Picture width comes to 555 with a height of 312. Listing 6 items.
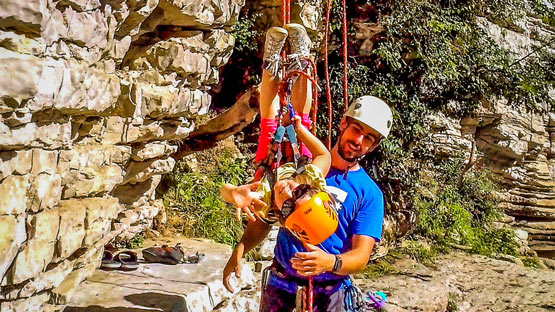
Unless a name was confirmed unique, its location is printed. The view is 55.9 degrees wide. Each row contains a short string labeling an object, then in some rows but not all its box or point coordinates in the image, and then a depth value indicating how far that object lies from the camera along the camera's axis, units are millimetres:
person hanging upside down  2059
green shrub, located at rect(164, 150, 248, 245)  5574
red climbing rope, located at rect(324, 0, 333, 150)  2638
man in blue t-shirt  2371
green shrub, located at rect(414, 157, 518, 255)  8766
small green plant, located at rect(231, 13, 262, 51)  6262
